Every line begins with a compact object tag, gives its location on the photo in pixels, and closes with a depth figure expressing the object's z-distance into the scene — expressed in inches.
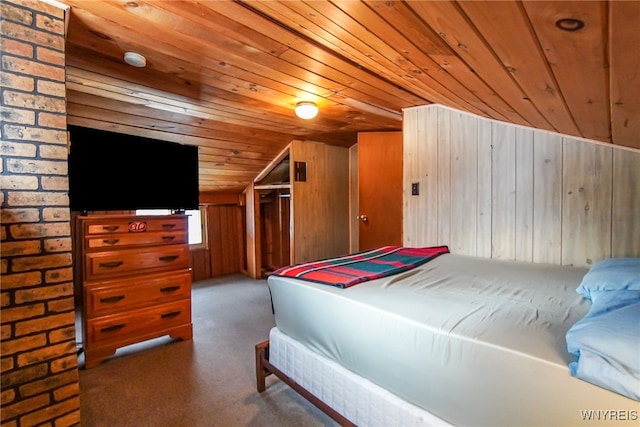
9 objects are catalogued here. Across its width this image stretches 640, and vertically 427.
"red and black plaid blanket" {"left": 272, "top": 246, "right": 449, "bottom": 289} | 67.2
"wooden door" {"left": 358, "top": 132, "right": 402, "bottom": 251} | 142.1
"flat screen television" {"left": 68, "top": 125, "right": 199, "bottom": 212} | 87.7
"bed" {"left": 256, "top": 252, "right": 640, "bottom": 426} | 35.1
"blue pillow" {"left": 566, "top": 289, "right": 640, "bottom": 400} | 29.8
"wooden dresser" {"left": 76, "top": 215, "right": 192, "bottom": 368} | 89.1
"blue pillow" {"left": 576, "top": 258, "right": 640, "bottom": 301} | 51.1
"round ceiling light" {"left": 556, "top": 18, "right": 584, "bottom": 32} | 25.0
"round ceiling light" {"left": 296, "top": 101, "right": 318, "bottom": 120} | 104.2
